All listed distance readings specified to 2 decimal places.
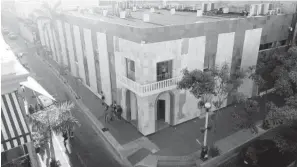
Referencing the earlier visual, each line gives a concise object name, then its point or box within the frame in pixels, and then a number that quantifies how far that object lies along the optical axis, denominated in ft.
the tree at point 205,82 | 54.19
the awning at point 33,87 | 64.29
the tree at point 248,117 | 57.70
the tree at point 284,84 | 44.86
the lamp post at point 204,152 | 57.32
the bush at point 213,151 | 59.98
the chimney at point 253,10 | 92.71
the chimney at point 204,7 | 118.21
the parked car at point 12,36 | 206.49
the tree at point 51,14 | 120.49
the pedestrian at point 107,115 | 78.71
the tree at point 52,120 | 49.90
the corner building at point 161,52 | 63.41
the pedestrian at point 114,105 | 81.54
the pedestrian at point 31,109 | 79.36
